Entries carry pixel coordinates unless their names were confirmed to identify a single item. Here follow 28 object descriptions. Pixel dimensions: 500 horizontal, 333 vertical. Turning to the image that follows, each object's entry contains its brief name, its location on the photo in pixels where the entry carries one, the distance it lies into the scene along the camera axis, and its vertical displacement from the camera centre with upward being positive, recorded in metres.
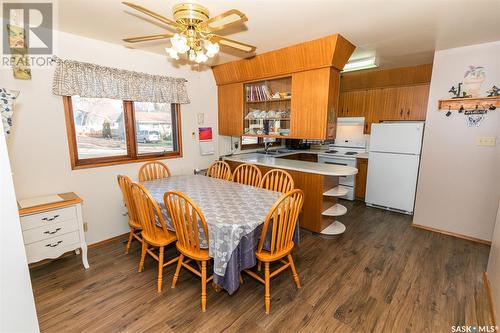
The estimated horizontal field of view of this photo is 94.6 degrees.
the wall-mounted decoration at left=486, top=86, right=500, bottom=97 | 2.62 +0.46
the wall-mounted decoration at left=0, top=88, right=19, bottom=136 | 1.75 +0.17
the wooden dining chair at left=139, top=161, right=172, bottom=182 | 2.99 -0.56
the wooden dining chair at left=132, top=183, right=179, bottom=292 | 1.92 -0.82
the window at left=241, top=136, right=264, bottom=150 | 4.35 -0.24
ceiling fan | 1.43 +0.68
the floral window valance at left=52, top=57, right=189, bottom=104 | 2.34 +0.52
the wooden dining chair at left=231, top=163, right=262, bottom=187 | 2.88 -0.59
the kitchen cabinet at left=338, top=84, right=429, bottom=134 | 3.76 +0.49
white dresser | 1.96 -0.89
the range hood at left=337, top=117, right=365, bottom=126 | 4.40 +0.20
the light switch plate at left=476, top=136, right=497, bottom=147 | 2.68 -0.10
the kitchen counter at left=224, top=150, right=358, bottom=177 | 2.76 -0.47
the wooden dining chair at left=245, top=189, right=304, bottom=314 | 1.68 -0.76
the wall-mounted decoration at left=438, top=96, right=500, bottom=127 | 2.65 +0.30
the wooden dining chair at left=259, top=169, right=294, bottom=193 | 2.50 -0.59
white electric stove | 4.21 -0.44
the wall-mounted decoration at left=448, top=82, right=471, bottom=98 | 2.80 +0.49
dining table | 1.62 -0.66
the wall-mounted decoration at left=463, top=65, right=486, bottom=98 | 2.70 +0.62
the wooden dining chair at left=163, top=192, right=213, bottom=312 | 1.68 -0.74
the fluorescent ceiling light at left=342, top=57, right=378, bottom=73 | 3.15 +0.94
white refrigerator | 3.53 -0.53
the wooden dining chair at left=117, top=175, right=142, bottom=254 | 2.17 -0.69
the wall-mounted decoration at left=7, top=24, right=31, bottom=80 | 2.06 +0.70
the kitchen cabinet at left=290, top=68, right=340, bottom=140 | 2.73 +0.35
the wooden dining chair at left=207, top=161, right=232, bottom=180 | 3.16 -0.57
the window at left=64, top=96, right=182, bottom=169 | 2.59 -0.02
